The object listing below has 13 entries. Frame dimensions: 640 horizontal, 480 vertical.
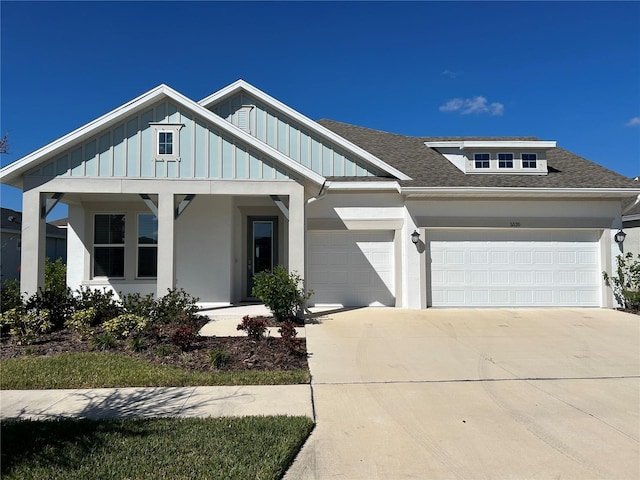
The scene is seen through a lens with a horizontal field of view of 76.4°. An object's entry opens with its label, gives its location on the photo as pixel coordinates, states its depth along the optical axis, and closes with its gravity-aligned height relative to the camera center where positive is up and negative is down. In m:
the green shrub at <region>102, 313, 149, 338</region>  7.59 -1.34
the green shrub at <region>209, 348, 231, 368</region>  6.13 -1.59
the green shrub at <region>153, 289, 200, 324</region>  8.54 -1.18
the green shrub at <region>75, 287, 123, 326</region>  8.74 -1.11
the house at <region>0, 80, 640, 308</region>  11.50 +0.51
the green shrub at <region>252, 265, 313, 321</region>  9.09 -0.88
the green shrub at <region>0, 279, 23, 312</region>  8.42 -0.93
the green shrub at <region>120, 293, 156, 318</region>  8.35 -1.08
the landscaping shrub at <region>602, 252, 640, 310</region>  11.58 -0.85
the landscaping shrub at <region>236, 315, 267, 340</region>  7.29 -1.33
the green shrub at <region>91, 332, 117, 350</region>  7.04 -1.52
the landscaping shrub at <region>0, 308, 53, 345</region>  7.38 -1.33
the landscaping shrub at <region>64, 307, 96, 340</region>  7.63 -1.34
